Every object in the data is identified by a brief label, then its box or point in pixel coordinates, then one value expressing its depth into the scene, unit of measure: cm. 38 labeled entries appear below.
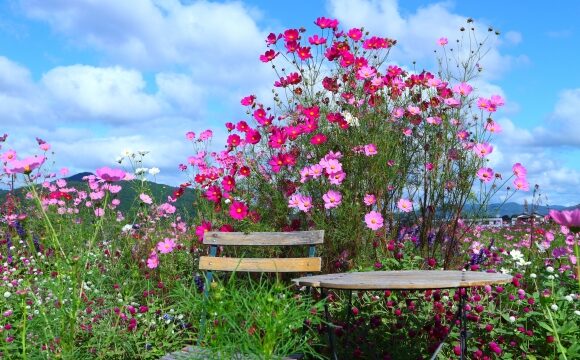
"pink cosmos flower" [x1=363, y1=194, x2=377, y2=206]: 466
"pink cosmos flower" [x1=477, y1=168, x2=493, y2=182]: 491
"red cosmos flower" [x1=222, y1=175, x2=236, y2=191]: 510
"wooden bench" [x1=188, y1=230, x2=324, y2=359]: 374
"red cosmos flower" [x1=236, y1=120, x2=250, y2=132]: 524
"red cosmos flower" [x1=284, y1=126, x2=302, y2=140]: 474
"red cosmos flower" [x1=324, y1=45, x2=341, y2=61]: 511
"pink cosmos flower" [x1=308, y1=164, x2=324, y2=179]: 464
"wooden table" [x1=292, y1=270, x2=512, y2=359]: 265
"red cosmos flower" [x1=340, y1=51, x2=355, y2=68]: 499
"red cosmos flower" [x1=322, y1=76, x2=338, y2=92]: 503
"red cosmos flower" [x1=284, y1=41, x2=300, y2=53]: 512
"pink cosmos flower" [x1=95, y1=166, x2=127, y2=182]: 273
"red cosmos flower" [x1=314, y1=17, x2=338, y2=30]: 523
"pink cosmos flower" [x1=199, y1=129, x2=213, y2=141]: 602
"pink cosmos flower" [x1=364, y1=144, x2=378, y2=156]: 465
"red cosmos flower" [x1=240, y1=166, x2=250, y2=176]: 511
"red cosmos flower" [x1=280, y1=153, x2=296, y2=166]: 477
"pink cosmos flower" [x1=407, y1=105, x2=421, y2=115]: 505
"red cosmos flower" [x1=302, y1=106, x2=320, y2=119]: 477
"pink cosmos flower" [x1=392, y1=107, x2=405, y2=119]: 505
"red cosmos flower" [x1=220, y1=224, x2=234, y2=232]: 492
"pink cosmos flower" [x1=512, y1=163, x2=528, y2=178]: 483
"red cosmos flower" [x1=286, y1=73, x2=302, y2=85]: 506
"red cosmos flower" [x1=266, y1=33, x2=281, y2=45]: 522
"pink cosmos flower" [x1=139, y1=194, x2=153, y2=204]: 573
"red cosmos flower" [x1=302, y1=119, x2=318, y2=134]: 475
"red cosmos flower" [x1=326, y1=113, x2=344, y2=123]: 471
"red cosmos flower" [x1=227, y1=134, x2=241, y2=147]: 526
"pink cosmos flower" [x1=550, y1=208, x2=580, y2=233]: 189
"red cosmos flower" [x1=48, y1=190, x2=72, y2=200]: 662
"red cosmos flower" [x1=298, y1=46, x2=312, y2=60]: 511
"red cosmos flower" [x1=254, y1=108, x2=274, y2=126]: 505
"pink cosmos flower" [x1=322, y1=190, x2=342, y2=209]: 456
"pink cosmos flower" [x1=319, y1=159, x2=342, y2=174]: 454
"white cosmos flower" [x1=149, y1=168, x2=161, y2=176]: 628
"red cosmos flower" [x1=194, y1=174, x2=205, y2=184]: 548
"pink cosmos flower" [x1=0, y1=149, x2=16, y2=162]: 338
